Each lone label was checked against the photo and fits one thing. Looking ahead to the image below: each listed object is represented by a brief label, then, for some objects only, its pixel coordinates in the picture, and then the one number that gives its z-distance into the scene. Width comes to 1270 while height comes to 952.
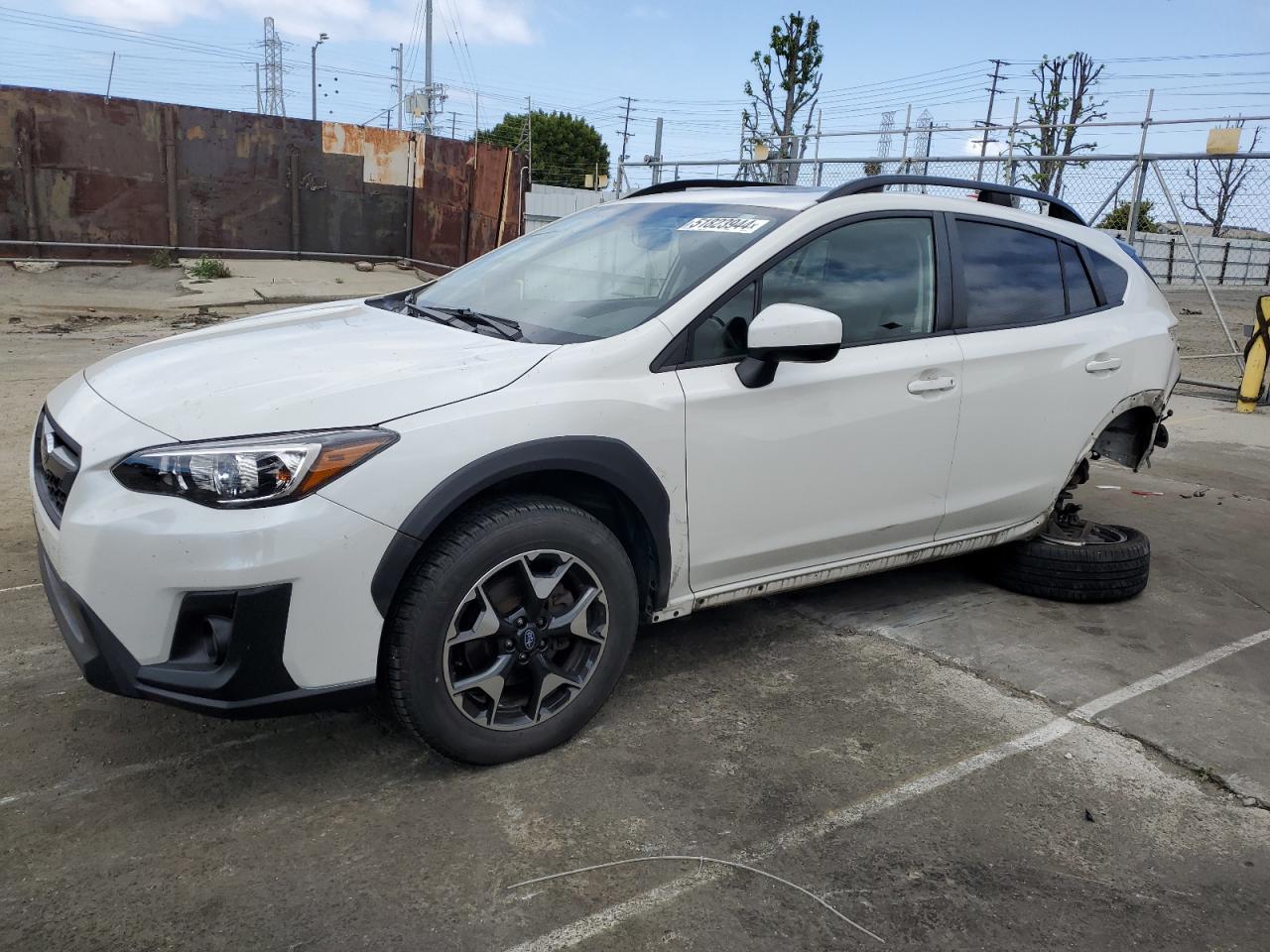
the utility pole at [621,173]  16.36
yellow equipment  10.09
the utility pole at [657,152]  16.03
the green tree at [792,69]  30.14
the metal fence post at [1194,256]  11.09
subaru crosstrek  2.52
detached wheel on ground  4.54
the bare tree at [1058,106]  24.36
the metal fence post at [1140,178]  11.05
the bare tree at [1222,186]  11.38
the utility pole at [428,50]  34.59
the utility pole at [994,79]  49.89
